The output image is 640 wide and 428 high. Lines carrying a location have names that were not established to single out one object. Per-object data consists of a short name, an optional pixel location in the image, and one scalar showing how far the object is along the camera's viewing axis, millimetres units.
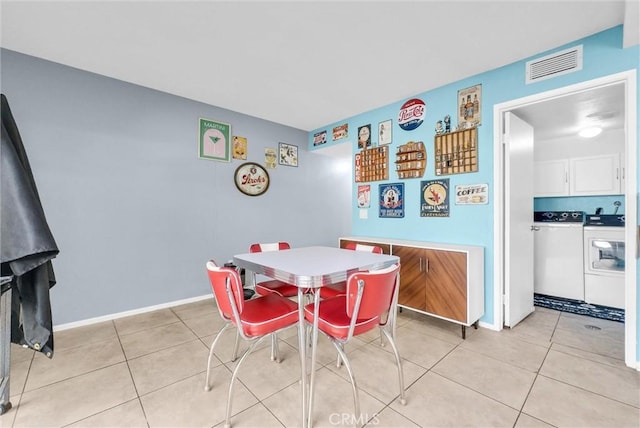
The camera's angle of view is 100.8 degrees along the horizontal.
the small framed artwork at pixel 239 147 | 3781
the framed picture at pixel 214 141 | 3492
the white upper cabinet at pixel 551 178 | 3766
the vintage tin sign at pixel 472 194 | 2666
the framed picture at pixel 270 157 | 4102
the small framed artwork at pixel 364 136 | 3727
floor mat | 2924
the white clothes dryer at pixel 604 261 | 3080
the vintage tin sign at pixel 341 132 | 4051
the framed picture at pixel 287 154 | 4270
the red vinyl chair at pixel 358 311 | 1323
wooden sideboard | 2434
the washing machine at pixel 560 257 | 3354
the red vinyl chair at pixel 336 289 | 2254
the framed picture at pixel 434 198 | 2955
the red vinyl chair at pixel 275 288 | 2275
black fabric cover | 1318
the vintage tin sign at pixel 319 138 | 4395
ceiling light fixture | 3337
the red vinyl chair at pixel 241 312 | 1380
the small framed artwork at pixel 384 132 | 3473
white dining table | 1379
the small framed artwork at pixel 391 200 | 3373
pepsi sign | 3139
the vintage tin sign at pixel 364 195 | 3756
